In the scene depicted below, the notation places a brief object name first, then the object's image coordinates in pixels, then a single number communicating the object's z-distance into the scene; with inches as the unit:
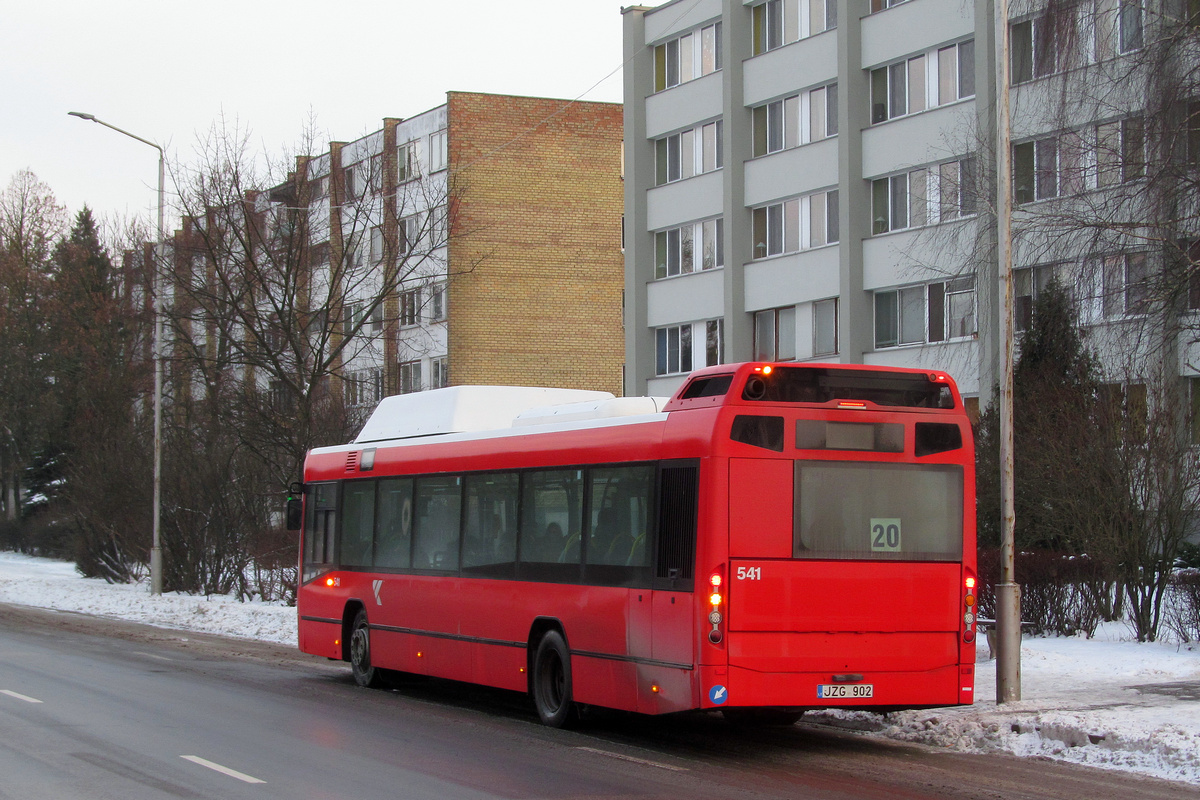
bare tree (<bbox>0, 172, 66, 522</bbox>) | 2461.9
